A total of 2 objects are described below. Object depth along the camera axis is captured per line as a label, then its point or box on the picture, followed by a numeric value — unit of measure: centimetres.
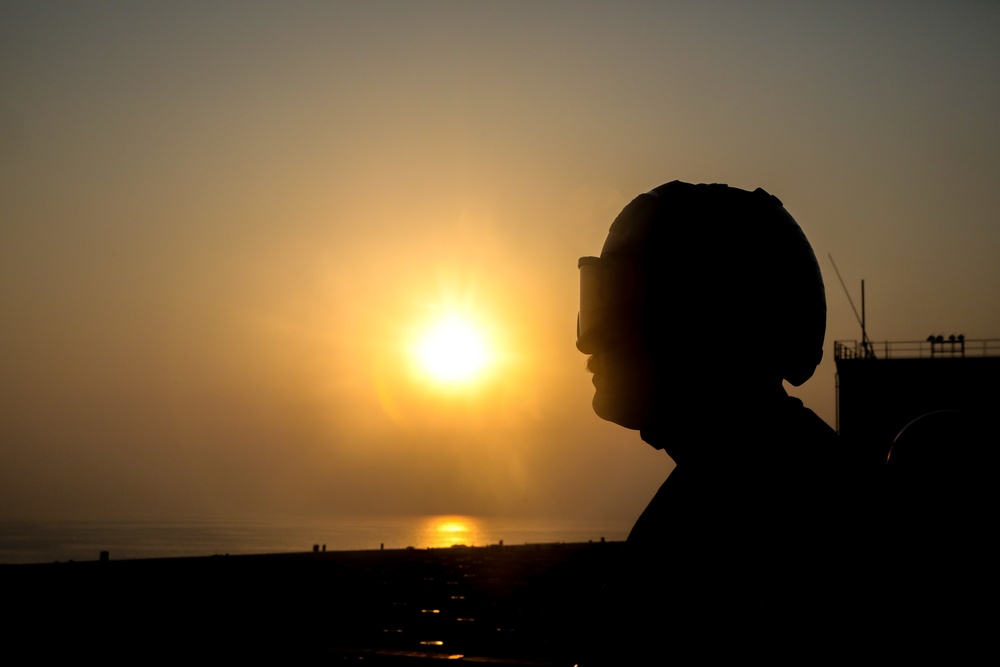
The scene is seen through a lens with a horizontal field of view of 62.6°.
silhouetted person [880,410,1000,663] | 136
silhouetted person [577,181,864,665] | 148
